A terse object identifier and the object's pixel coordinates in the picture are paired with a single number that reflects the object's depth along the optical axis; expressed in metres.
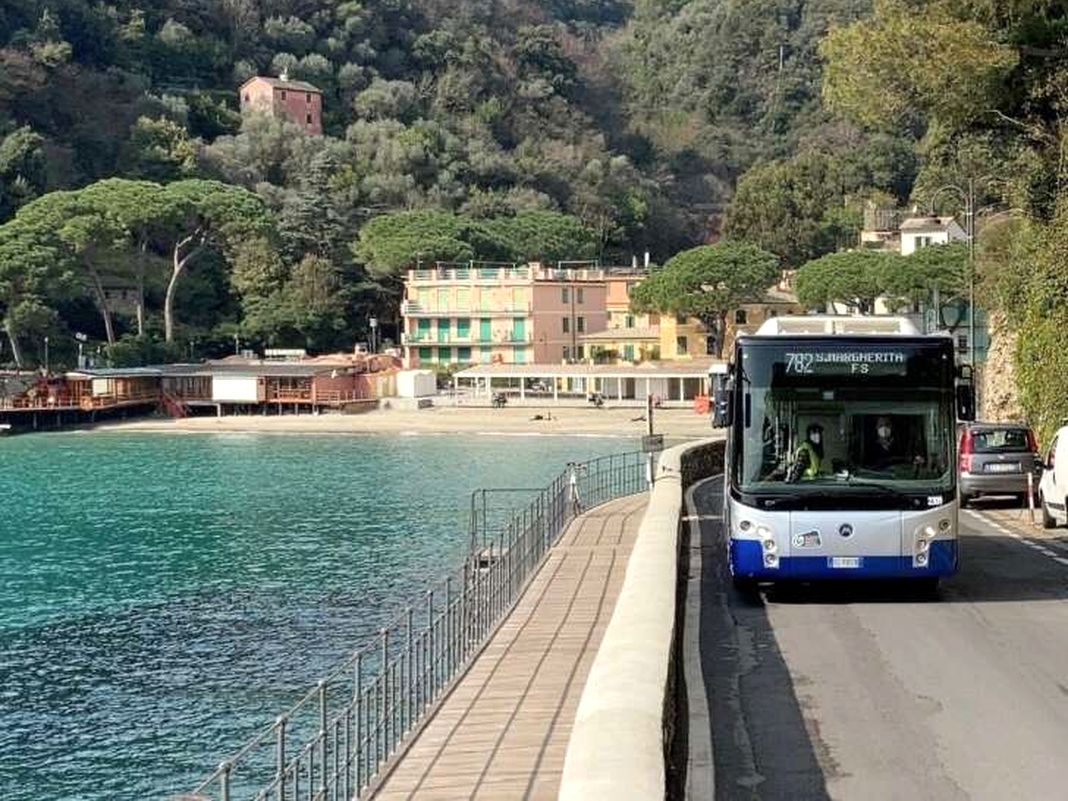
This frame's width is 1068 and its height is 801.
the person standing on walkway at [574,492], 30.69
